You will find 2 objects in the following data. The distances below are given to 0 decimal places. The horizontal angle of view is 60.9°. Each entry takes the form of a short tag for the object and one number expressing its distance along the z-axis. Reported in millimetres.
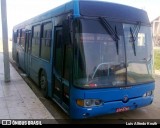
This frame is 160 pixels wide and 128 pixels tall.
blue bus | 2956
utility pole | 5535
